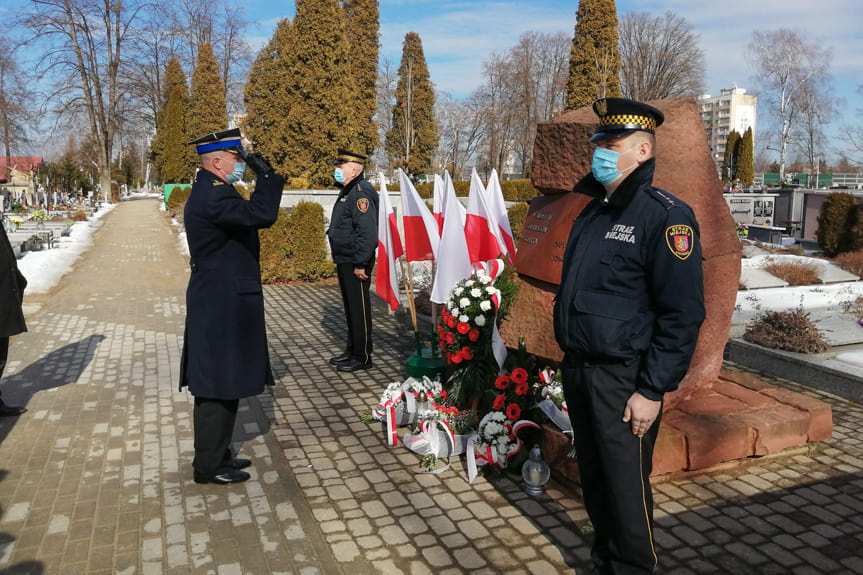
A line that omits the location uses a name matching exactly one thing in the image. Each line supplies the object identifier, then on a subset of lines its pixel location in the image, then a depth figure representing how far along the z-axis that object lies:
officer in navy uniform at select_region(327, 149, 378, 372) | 6.29
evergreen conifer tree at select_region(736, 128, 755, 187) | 47.44
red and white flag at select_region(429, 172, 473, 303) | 5.27
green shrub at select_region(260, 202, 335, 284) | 12.12
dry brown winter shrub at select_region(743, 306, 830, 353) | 6.21
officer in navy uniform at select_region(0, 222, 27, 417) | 4.89
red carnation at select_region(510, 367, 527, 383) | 4.27
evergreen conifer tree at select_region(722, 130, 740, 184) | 49.91
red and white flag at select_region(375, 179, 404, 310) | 5.91
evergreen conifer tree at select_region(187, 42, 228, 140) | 42.16
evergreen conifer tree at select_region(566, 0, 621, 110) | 32.47
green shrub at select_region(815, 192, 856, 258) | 14.66
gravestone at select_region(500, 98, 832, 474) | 4.33
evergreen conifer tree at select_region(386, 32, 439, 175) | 43.75
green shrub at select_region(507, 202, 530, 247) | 14.88
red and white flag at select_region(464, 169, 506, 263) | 5.48
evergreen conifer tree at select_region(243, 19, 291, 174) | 17.39
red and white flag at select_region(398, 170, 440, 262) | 5.74
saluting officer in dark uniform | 3.68
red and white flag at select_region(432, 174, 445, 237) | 5.96
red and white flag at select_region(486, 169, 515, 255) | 5.71
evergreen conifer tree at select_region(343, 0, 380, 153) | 39.88
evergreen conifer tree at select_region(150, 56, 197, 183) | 44.84
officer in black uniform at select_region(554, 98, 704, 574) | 2.41
